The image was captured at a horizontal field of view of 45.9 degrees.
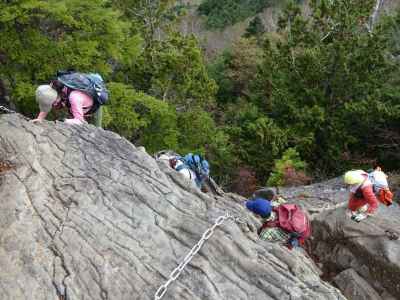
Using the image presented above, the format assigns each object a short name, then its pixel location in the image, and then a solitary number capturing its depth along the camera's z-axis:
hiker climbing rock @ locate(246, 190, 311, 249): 6.37
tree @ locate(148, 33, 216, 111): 19.00
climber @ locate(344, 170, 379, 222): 8.21
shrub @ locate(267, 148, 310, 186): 18.48
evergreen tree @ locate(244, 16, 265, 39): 38.85
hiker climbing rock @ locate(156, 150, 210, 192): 7.09
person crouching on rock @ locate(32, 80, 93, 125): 6.85
